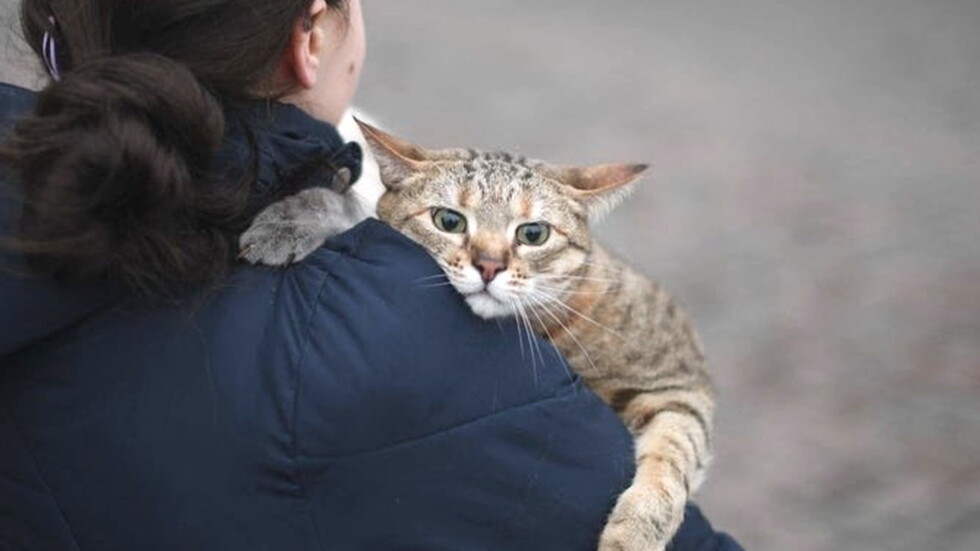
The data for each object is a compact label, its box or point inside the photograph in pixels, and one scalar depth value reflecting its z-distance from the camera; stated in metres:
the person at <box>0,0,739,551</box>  1.87
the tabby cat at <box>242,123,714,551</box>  2.07
